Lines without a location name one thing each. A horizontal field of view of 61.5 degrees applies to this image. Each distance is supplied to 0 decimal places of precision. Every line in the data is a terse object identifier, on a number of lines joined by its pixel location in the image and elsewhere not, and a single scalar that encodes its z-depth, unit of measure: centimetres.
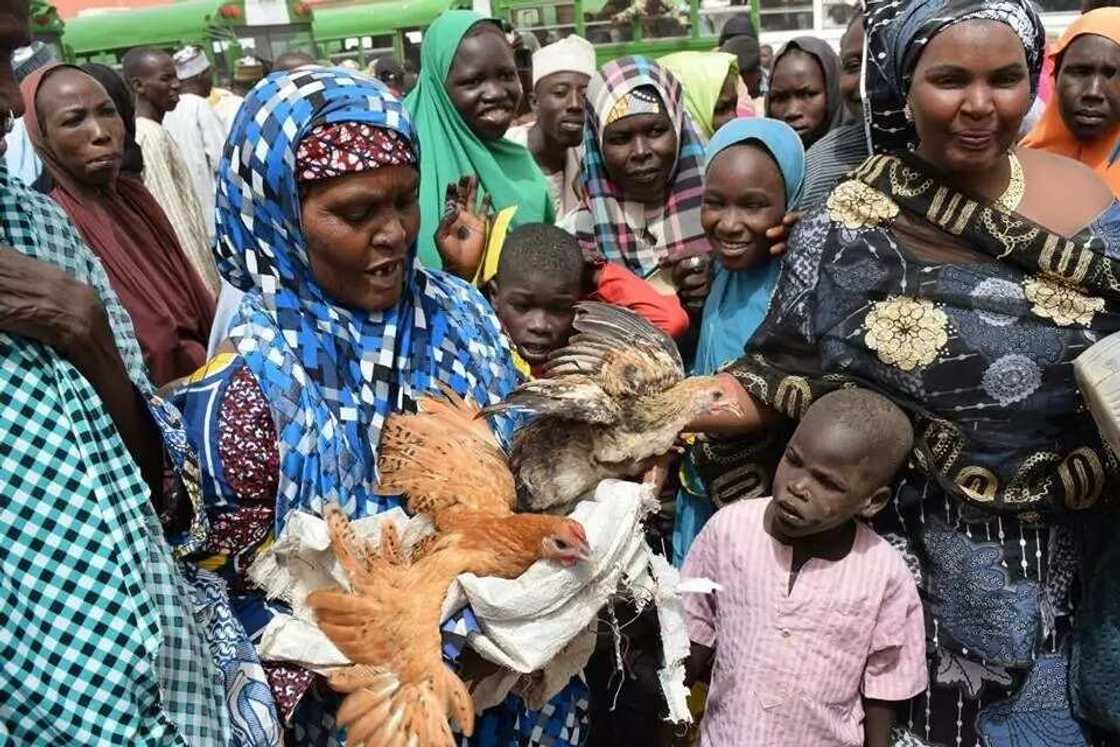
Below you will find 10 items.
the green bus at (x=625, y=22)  1219
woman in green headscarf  362
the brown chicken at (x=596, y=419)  177
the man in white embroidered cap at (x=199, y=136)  709
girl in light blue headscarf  279
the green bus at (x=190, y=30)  1455
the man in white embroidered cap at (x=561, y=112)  481
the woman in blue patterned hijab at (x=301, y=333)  163
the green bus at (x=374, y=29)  1477
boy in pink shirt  210
